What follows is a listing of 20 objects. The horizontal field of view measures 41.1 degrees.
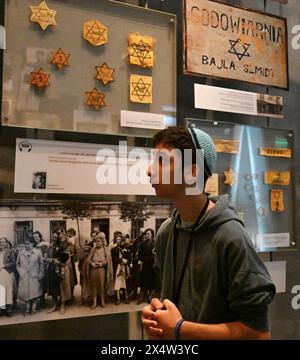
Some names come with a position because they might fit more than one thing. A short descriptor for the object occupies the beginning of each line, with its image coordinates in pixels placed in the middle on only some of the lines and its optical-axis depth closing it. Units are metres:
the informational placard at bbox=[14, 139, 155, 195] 1.30
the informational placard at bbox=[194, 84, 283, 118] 1.62
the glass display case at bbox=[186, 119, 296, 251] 1.65
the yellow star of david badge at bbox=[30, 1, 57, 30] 1.31
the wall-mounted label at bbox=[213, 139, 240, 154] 1.63
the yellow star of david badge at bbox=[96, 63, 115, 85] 1.42
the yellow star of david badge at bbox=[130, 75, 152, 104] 1.47
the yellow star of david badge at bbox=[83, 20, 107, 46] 1.40
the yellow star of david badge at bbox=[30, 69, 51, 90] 1.31
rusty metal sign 1.59
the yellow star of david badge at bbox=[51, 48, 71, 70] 1.34
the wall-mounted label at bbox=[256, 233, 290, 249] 1.69
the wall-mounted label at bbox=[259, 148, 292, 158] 1.74
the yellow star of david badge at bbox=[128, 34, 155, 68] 1.47
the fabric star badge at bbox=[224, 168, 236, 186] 1.64
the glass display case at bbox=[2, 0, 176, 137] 1.29
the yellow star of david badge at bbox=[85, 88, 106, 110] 1.40
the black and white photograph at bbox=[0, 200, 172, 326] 1.26
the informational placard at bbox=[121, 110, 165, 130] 1.45
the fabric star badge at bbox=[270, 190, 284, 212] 1.74
